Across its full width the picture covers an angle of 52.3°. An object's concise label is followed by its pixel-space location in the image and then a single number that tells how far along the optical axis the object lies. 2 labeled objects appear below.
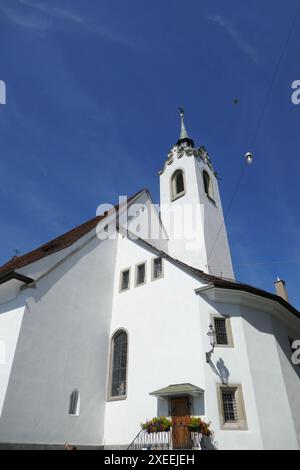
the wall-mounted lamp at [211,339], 11.17
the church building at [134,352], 10.48
